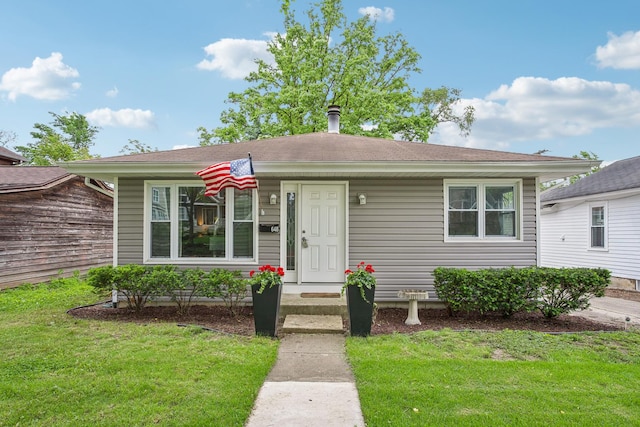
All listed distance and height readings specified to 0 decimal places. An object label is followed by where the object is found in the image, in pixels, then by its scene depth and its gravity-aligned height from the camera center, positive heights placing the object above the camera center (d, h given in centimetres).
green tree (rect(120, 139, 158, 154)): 3375 +716
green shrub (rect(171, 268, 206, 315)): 581 -107
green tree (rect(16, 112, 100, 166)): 2567 +750
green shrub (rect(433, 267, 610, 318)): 565 -104
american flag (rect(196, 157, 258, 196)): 560 +71
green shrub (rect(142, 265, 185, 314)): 576 -98
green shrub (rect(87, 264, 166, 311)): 575 -96
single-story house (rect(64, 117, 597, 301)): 659 -3
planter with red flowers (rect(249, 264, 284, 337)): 492 -115
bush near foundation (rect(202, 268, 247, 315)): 575 -103
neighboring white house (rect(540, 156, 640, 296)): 963 +4
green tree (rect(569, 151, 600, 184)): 2834 +570
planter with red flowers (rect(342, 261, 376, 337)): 494 -117
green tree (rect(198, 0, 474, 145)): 1673 +698
